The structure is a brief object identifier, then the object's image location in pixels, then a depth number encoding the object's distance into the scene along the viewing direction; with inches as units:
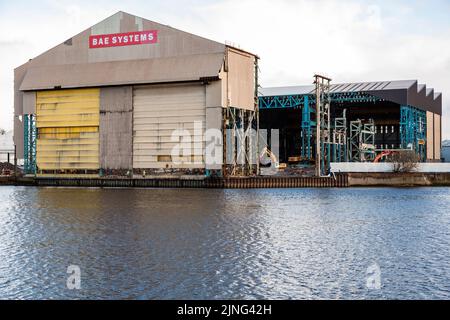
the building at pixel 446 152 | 5808.1
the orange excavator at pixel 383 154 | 3474.4
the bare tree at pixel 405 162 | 2933.1
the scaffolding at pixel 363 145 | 3523.6
